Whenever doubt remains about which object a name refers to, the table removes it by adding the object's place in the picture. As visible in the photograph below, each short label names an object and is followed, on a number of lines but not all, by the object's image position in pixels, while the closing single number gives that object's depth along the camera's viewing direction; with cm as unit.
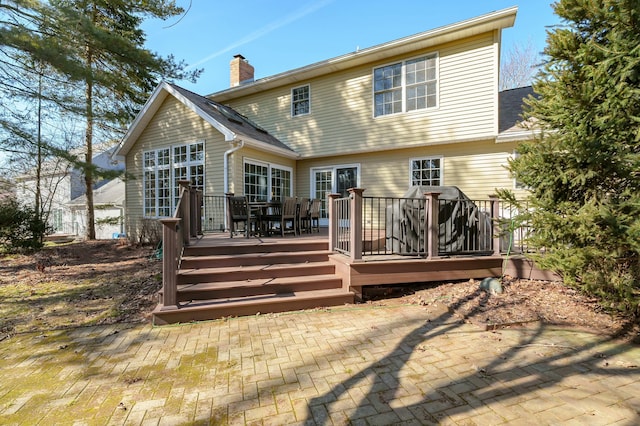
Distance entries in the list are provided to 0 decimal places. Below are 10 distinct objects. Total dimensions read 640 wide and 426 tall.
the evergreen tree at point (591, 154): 333
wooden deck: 427
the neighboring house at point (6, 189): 1044
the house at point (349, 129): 812
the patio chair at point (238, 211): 669
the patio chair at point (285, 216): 709
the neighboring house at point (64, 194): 1182
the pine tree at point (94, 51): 721
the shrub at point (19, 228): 868
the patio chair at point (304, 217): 769
